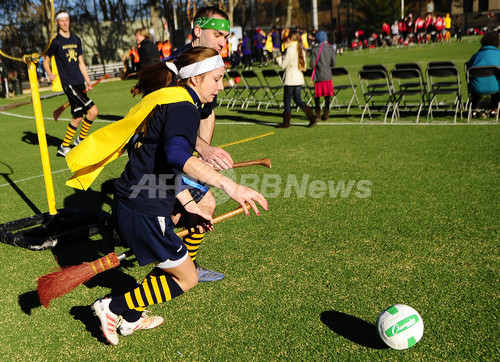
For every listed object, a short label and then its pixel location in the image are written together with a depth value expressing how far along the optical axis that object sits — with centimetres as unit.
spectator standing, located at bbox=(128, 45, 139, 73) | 2176
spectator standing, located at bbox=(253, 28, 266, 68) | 2912
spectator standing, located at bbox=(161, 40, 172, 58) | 2350
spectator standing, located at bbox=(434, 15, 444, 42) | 3922
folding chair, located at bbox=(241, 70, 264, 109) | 1323
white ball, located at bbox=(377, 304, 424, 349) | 303
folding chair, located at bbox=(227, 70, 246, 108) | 1354
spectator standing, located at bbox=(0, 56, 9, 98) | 2359
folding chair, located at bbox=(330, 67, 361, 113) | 1177
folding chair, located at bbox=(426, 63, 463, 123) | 988
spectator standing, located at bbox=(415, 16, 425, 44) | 3945
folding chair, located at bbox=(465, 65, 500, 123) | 929
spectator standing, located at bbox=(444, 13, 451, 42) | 3978
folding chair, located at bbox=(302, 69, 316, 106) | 1265
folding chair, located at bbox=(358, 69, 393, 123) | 1066
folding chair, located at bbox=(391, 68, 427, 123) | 1009
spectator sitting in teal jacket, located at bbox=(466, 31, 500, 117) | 948
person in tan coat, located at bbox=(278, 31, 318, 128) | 1034
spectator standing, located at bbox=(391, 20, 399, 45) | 3953
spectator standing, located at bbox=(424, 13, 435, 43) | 3931
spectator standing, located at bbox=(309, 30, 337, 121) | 1066
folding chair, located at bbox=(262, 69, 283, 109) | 1307
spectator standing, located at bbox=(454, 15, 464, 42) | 3772
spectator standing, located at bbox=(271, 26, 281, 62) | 2816
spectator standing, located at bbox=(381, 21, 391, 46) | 4078
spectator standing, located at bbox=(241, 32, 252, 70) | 2770
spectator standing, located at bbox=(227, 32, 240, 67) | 2981
